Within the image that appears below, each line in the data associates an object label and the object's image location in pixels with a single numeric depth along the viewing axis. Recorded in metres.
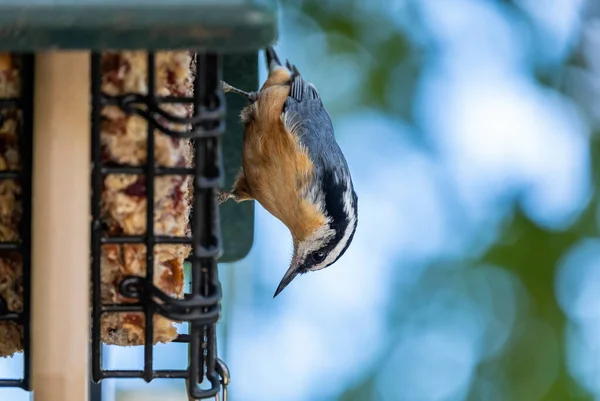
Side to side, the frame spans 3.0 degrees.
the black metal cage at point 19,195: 4.13
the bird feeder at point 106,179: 4.07
